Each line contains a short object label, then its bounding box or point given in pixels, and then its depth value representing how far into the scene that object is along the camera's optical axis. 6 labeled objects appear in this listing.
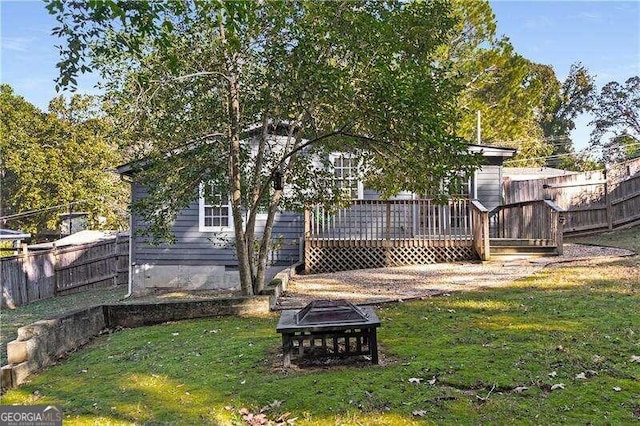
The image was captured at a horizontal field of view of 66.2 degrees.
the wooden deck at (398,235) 13.34
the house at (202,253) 14.59
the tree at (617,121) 35.16
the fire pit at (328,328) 4.88
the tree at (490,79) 26.69
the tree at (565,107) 42.16
